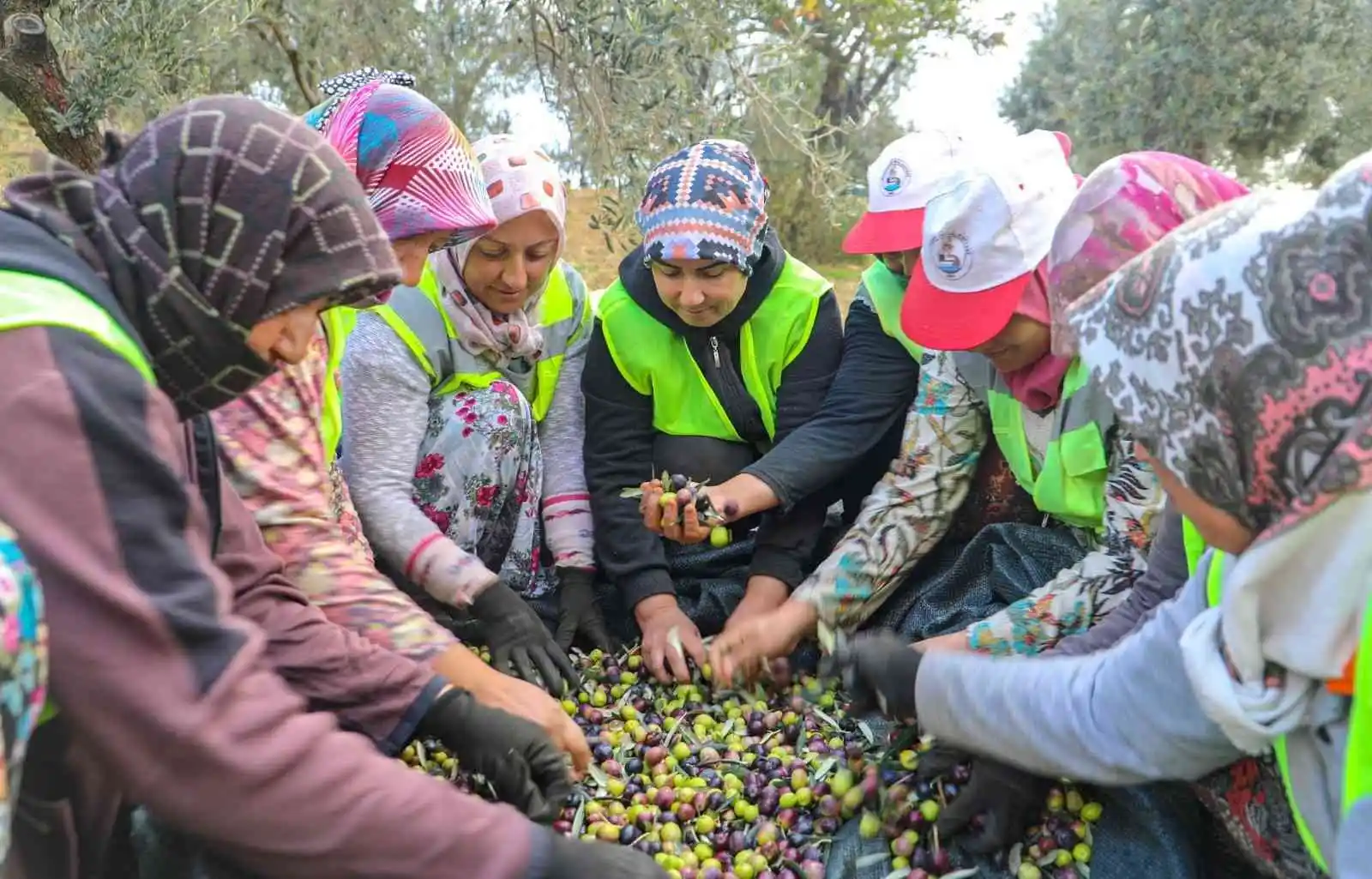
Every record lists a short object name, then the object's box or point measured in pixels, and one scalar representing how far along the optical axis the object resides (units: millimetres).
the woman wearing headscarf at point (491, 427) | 2625
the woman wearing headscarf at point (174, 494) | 1184
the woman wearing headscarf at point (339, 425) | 2047
